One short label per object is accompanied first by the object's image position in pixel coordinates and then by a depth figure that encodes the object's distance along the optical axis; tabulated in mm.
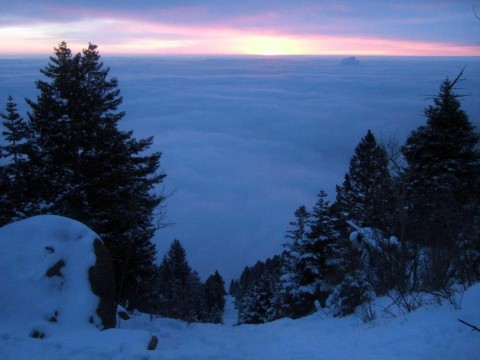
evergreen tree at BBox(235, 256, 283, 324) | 29250
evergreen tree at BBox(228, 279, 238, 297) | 81506
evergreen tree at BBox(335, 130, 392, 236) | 25000
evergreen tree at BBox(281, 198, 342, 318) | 17344
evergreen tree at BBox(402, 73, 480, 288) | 16547
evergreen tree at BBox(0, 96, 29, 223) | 13969
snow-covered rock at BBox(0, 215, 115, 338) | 6441
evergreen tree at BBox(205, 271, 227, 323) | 42969
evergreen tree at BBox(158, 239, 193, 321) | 30912
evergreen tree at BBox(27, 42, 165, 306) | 13438
